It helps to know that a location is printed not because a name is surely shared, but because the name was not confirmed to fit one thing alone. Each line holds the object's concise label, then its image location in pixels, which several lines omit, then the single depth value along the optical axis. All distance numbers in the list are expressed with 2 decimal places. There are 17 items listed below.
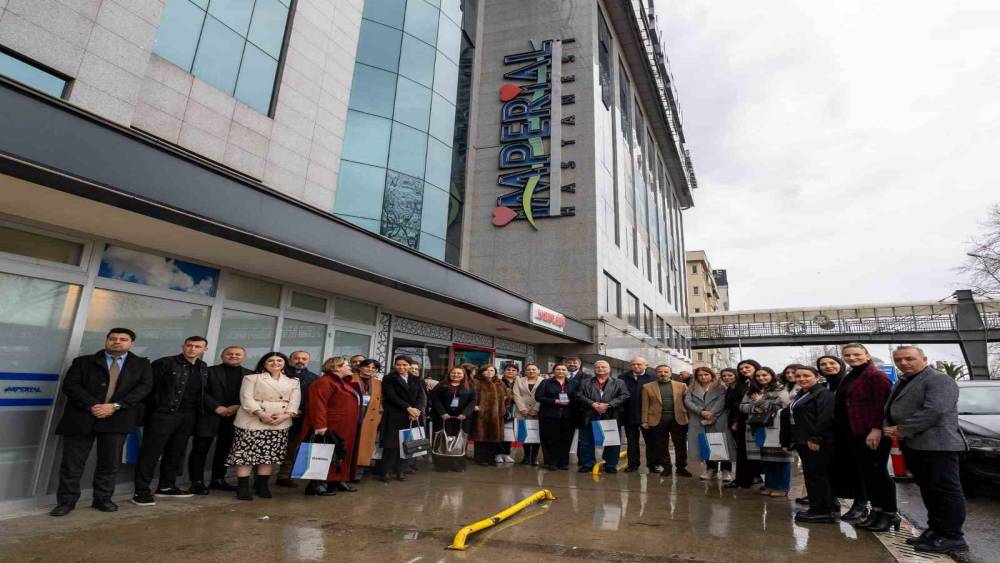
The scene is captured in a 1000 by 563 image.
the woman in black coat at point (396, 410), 6.95
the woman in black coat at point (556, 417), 8.26
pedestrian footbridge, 32.44
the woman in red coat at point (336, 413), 5.81
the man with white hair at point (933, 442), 3.92
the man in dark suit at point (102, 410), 4.66
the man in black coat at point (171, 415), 5.19
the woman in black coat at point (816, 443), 4.87
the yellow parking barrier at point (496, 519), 3.83
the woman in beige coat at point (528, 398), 8.86
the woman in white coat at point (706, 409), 7.29
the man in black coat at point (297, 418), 6.42
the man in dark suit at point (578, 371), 8.53
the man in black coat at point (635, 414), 8.09
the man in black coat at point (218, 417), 5.64
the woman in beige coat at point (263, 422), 5.43
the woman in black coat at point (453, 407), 7.96
